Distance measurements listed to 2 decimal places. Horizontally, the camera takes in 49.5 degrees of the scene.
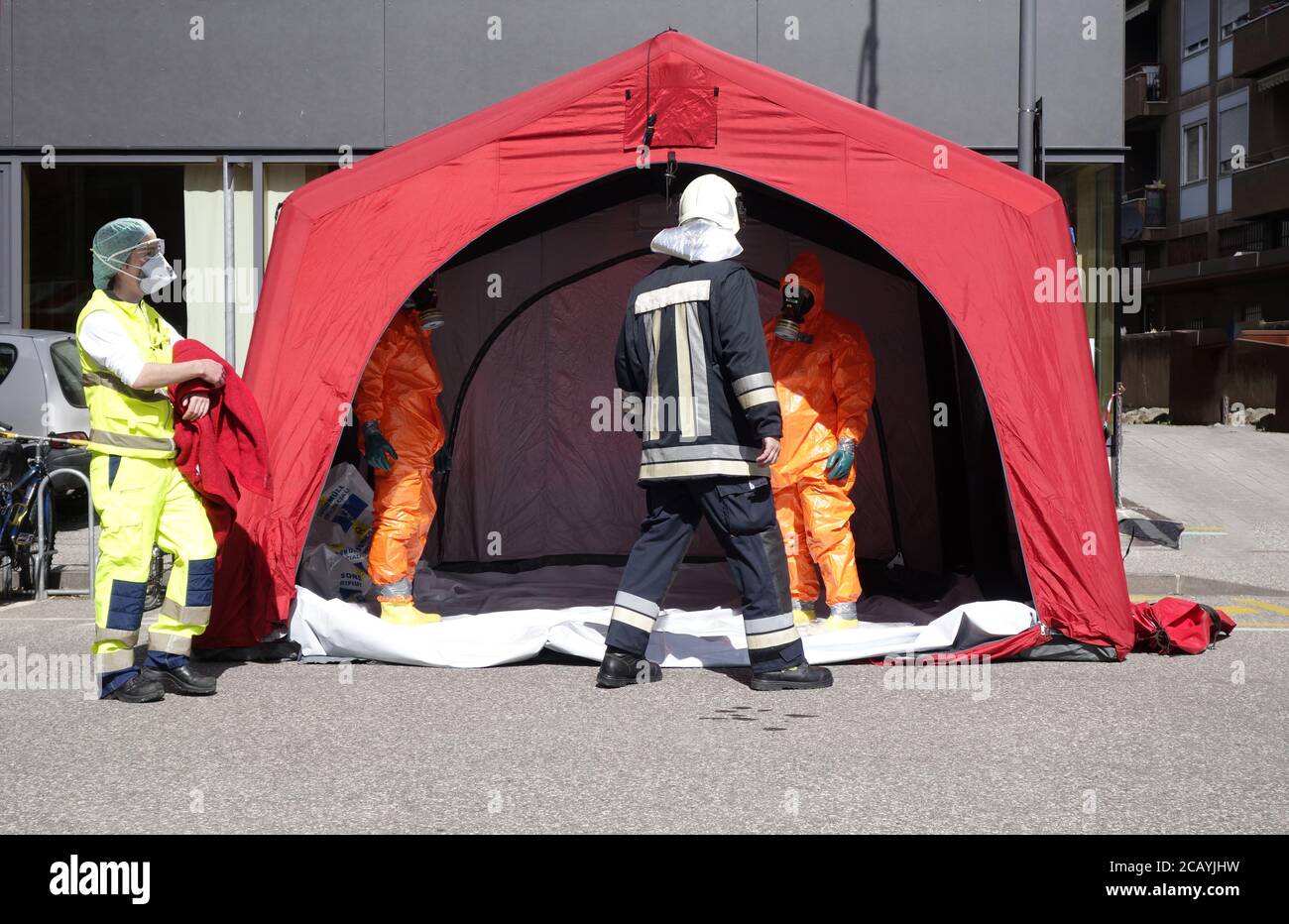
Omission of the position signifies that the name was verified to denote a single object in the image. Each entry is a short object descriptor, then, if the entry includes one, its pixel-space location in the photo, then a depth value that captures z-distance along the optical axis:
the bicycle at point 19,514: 7.74
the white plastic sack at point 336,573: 7.25
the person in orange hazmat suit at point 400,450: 6.77
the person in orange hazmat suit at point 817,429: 6.59
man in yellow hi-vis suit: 5.11
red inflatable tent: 6.01
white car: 10.11
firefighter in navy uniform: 5.38
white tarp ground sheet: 6.07
